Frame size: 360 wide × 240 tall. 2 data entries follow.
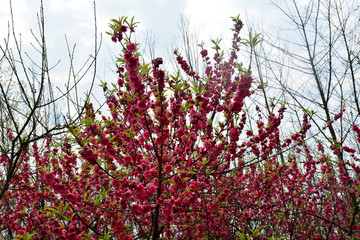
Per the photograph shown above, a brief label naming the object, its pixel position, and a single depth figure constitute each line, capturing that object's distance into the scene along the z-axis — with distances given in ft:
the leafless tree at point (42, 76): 7.45
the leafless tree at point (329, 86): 16.08
